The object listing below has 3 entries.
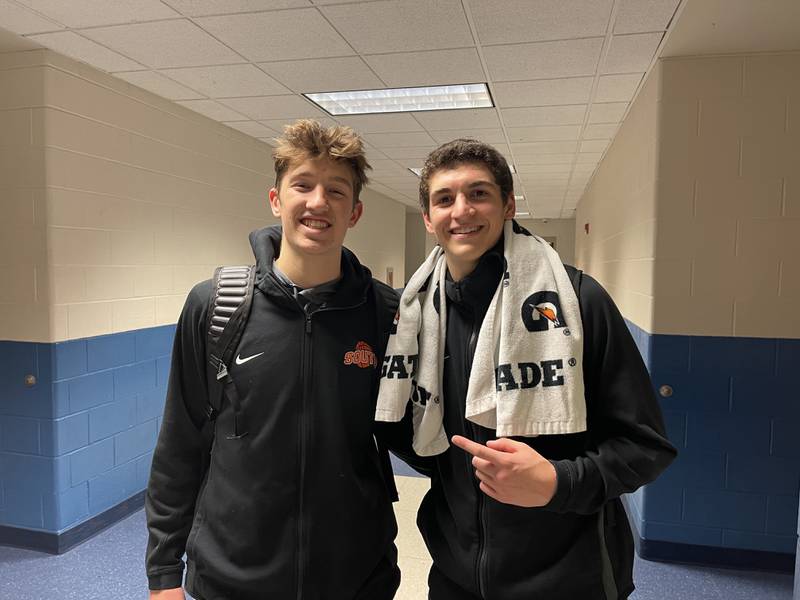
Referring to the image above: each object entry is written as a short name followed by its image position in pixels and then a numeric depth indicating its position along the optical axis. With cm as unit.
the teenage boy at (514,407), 113
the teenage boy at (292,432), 123
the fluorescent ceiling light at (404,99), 349
